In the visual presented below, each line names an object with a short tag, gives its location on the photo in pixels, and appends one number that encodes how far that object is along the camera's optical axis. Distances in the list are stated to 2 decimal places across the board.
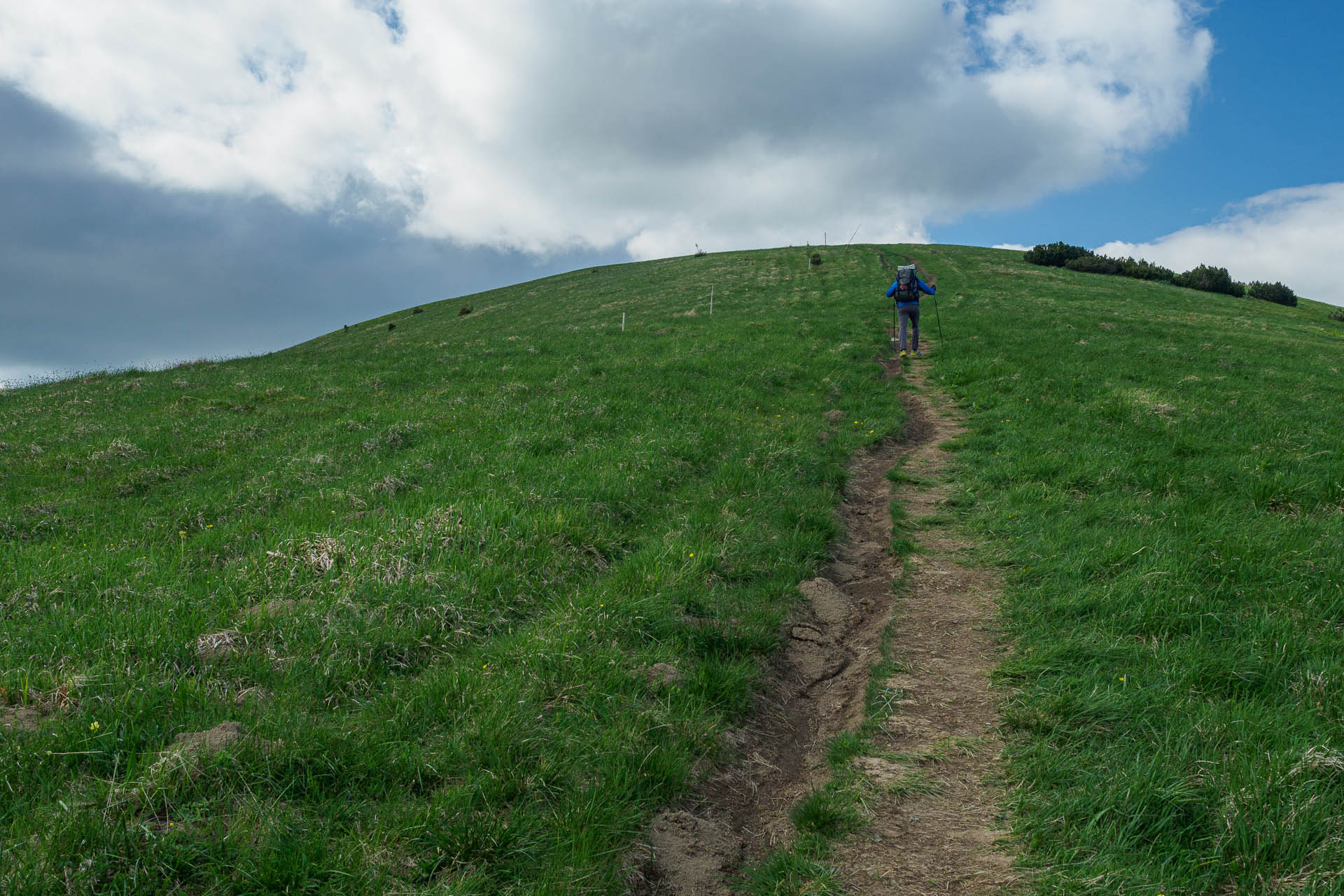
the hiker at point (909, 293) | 20.75
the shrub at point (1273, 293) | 47.62
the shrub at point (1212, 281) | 47.78
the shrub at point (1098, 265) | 50.31
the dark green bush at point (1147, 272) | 50.28
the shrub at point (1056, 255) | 53.06
